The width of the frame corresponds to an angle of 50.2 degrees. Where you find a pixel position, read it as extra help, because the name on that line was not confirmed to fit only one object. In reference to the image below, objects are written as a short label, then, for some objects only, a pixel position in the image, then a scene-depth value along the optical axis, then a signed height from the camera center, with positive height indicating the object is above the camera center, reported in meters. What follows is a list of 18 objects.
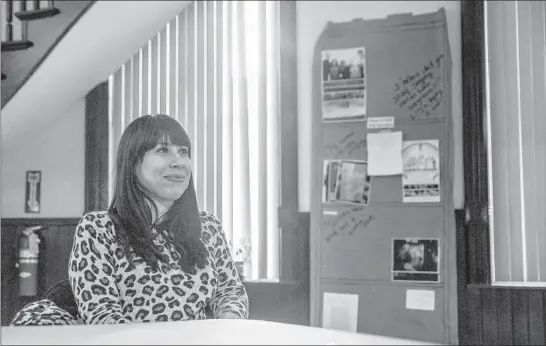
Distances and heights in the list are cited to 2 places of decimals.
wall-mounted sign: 4.25 +0.12
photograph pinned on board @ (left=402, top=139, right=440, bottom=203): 3.29 +0.19
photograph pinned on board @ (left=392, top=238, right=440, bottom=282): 3.25 -0.30
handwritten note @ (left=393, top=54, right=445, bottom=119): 3.32 +0.66
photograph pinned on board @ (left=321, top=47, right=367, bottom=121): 3.47 +0.73
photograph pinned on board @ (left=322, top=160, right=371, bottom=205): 3.42 +0.15
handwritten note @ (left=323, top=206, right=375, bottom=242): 3.39 -0.09
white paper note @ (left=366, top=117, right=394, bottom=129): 3.39 +0.49
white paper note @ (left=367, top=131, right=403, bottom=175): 3.36 +0.31
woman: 1.40 -0.10
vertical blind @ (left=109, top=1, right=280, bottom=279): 3.77 +0.72
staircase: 3.37 +1.02
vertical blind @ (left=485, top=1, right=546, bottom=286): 3.17 +0.35
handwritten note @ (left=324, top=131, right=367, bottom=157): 3.46 +0.37
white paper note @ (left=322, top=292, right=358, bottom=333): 3.35 -0.61
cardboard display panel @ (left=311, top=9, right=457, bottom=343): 3.25 +0.17
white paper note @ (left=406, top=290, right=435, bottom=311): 3.21 -0.52
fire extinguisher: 4.03 -0.36
